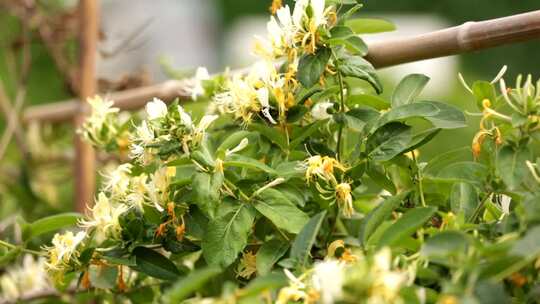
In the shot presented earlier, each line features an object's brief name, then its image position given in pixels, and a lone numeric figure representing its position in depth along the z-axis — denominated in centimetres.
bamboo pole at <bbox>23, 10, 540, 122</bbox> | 196
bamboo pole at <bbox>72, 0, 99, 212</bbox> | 251
